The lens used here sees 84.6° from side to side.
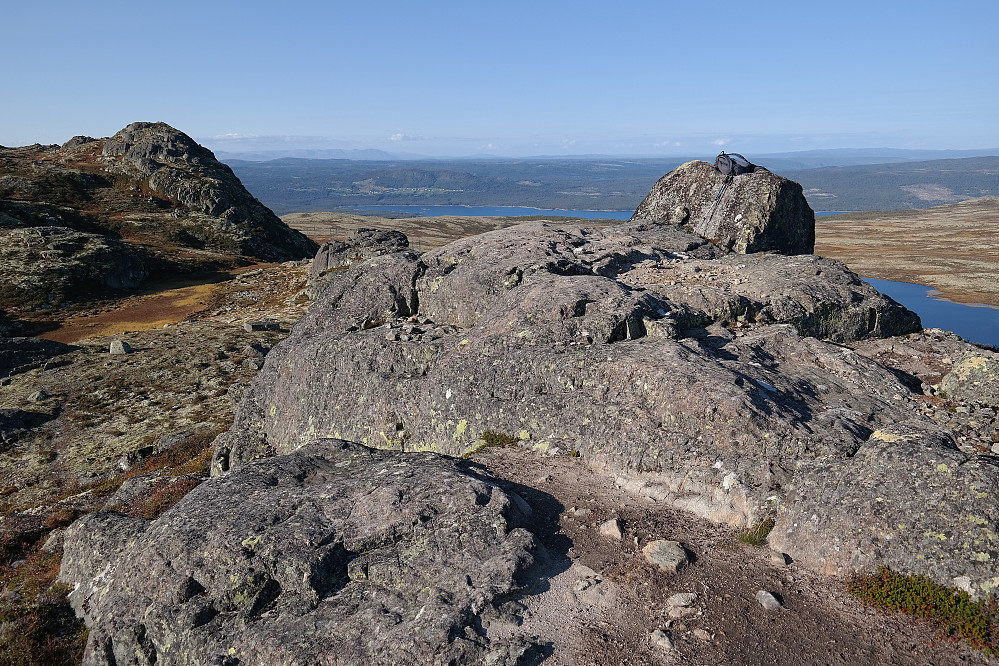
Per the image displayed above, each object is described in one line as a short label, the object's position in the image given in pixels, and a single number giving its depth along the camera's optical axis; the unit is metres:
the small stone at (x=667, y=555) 11.36
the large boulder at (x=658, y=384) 11.71
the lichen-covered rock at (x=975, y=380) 16.55
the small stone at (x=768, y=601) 10.24
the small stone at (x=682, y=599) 10.34
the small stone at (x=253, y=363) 45.47
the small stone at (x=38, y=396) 39.16
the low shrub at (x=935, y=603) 9.45
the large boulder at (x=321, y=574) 9.91
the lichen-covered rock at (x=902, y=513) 10.38
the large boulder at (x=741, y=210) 30.94
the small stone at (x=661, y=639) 9.43
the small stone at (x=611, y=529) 12.40
